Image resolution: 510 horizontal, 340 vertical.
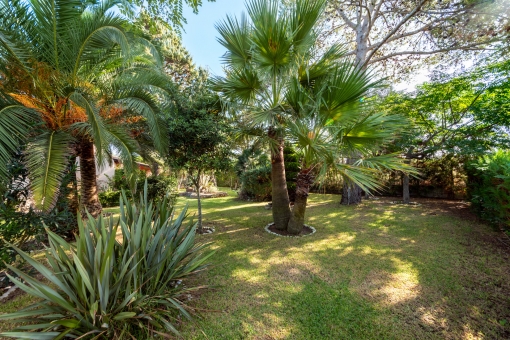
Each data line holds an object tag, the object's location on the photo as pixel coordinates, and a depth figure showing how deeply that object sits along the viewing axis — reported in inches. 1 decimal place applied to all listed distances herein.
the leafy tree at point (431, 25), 264.1
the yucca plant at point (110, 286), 74.8
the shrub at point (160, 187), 354.6
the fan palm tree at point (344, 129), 151.9
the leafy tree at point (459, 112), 253.8
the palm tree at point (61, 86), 127.0
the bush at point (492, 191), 151.6
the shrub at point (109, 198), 458.6
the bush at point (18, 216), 115.1
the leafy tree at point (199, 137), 202.4
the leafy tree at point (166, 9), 206.7
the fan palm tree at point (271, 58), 161.3
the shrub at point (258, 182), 457.7
